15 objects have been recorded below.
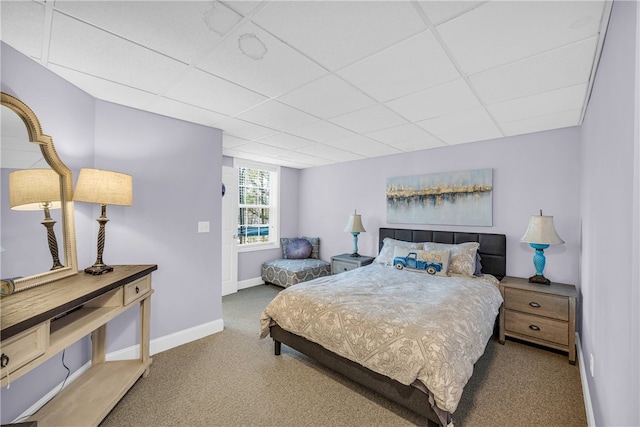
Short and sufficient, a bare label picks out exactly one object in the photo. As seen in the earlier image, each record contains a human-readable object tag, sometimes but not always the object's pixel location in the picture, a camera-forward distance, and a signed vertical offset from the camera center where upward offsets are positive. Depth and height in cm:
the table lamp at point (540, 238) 280 -24
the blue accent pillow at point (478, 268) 319 -65
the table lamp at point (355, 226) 452 -22
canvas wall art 353 +22
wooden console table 121 -70
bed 169 -85
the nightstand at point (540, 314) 258 -100
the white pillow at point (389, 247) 375 -49
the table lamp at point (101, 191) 199 +14
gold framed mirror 158 -11
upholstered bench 466 -96
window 516 +13
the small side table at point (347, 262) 427 -79
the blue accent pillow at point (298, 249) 539 -74
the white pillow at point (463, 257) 318 -52
